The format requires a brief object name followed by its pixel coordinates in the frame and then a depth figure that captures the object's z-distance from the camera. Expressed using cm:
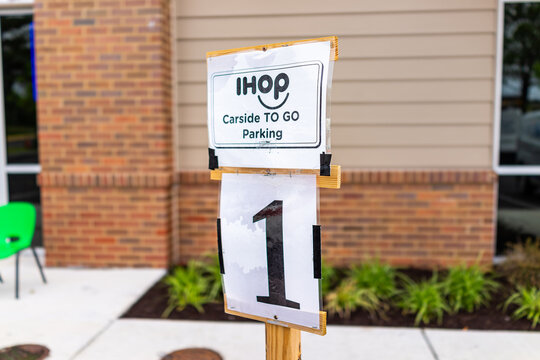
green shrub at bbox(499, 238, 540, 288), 441
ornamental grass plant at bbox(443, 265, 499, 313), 411
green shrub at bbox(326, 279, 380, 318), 406
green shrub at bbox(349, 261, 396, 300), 434
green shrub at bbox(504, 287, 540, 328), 389
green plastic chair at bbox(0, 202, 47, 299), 446
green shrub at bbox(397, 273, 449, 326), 394
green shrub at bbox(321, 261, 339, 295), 444
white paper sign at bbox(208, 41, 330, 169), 215
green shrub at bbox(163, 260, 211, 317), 418
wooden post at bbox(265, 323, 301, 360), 232
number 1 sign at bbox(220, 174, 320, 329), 222
